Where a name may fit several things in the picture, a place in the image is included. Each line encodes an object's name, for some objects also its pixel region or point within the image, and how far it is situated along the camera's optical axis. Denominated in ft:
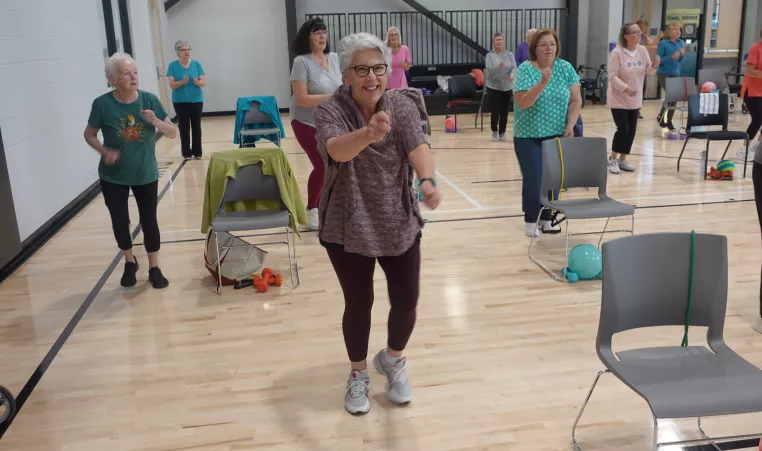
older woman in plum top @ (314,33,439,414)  7.20
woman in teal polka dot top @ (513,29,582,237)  14.64
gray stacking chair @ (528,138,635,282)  13.99
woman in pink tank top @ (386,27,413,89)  27.29
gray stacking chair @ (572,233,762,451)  7.10
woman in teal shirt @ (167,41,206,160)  28.22
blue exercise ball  13.35
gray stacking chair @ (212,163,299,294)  13.62
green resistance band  7.36
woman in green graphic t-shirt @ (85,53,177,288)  12.31
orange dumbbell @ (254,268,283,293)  13.47
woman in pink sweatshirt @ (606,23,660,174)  21.65
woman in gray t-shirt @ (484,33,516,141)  32.01
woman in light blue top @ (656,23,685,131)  35.29
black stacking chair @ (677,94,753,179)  22.44
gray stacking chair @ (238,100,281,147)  25.94
